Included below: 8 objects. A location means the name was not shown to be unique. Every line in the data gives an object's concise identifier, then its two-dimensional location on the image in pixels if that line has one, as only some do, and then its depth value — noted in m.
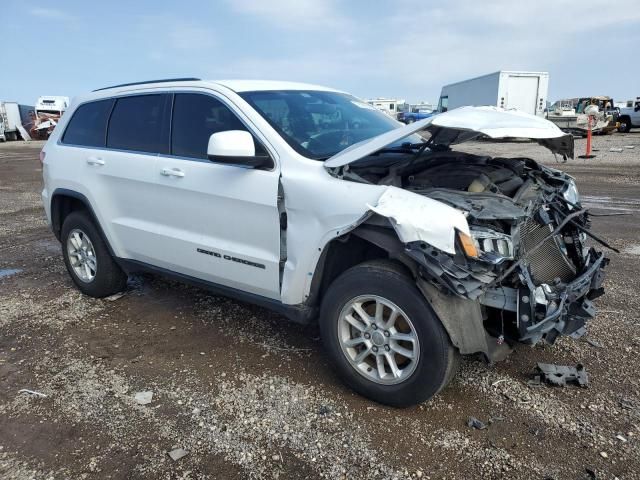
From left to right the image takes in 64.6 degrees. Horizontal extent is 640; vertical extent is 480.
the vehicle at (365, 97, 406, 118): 46.09
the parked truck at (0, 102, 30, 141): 37.14
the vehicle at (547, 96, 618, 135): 23.44
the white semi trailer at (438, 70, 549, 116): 25.05
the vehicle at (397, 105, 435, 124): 32.43
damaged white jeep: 2.70
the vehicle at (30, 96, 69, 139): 37.36
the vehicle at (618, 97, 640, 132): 26.30
